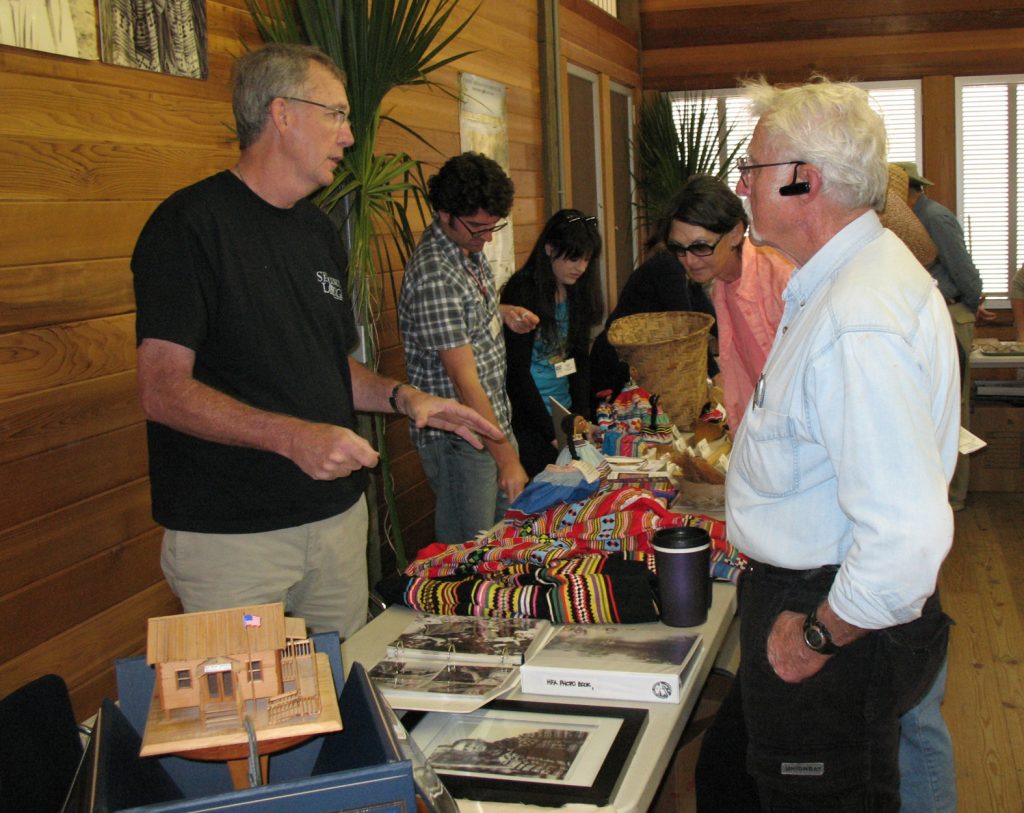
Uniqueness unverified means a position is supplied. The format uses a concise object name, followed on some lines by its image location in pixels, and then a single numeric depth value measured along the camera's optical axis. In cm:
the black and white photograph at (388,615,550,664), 168
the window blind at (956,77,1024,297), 749
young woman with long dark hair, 338
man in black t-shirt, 179
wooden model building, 110
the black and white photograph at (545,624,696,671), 166
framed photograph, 132
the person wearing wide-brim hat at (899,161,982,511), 528
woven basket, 339
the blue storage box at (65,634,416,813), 91
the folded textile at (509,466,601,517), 238
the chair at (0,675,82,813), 139
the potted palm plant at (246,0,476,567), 295
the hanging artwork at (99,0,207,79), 238
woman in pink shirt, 261
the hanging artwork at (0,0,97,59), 210
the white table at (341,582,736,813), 131
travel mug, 180
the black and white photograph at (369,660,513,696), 157
